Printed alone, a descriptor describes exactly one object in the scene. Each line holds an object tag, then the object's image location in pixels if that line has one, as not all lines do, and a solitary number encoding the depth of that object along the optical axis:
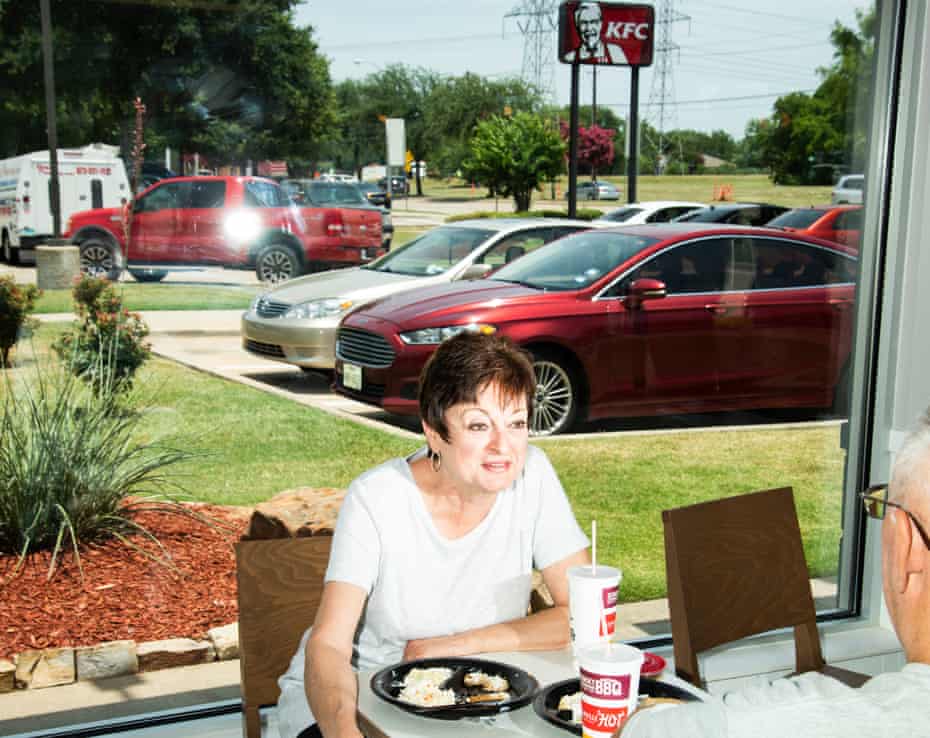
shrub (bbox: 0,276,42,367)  3.54
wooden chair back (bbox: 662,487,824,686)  2.55
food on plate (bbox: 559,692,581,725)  1.82
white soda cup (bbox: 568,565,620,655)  1.79
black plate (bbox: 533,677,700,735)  1.79
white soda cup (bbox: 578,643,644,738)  1.42
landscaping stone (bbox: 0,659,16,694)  3.41
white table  1.79
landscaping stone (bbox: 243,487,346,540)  3.86
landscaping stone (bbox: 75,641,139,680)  3.50
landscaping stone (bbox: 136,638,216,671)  3.59
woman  2.17
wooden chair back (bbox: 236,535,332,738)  2.30
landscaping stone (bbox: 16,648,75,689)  3.44
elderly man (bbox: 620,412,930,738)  1.02
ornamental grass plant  3.57
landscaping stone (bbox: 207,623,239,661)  3.67
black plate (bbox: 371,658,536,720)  1.83
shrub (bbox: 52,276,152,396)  3.65
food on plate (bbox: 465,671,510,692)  1.94
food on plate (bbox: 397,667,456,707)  1.88
